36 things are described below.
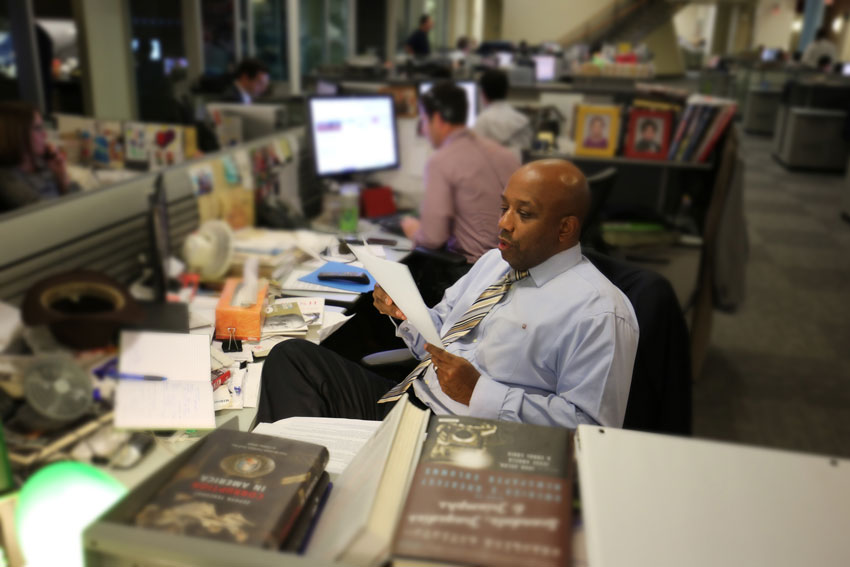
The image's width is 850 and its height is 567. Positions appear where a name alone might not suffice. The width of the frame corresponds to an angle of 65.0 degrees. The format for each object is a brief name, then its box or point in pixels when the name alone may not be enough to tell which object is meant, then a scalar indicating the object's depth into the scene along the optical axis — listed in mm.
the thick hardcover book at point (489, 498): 657
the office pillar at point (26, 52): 4734
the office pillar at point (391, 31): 11102
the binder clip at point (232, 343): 1020
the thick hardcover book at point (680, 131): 2936
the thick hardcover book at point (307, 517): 712
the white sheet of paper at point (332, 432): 956
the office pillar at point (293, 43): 7550
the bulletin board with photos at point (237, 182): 1938
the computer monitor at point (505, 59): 7674
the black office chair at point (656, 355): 1185
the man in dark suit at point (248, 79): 4535
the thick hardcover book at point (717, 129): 2885
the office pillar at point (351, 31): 10141
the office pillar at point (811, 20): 16406
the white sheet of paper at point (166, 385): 707
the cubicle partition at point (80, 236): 888
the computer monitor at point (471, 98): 4156
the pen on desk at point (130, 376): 692
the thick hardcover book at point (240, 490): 688
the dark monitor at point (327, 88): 3445
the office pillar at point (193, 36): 6164
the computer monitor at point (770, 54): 14520
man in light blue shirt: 982
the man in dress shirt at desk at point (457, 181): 1238
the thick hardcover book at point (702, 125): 2896
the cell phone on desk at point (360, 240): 1143
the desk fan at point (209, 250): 1376
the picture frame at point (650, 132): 3059
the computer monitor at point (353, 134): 2711
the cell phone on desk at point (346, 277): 1074
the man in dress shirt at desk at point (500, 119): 3682
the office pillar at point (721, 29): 20094
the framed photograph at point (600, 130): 3148
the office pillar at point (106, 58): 4848
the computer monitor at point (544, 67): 7199
